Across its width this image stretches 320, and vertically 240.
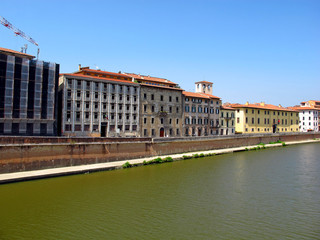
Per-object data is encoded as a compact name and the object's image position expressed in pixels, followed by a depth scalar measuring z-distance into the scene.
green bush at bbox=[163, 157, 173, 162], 42.30
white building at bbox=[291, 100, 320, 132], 102.56
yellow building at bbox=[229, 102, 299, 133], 75.00
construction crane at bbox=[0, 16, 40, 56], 64.50
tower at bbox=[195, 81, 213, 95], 73.93
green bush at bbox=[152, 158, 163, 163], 40.72
